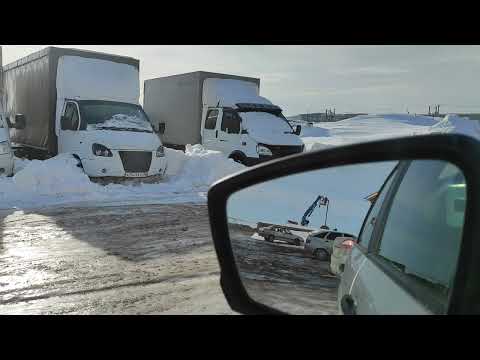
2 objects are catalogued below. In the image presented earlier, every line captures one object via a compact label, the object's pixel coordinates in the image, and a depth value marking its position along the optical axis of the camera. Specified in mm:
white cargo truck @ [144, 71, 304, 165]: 13641
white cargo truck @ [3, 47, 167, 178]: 10844
